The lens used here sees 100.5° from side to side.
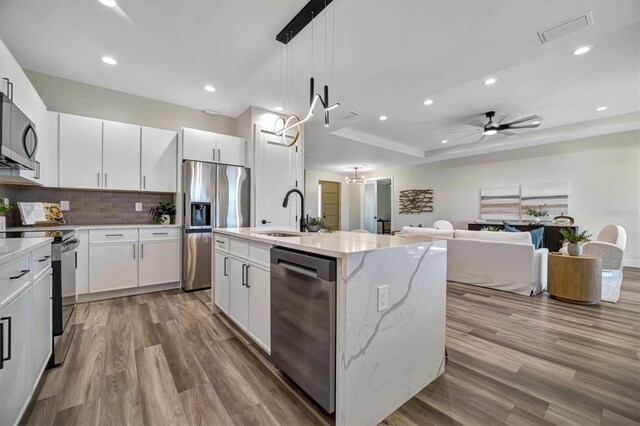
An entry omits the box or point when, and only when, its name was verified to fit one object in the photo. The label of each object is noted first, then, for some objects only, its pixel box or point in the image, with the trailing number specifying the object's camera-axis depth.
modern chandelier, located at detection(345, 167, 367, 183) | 9.20
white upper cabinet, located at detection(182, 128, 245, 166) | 3.72
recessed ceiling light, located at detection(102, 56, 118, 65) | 2.86
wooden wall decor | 8.16
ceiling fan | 4.32
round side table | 3.08
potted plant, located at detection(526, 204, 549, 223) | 5.99
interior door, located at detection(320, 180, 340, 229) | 10.02
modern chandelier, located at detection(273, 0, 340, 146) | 2.07
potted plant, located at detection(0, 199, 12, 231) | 2.28
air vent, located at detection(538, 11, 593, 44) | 2.13
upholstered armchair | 4.00
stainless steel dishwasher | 1.30
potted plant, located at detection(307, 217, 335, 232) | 2.42
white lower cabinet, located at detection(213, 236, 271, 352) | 1.87
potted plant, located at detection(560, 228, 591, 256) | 3.24
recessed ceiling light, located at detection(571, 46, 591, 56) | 2.73
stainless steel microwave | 1.65
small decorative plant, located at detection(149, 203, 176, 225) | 3.77
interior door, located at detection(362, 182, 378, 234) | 10.12
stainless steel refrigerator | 3.63
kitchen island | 1.24
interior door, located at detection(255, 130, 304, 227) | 4.10
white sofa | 3.49
